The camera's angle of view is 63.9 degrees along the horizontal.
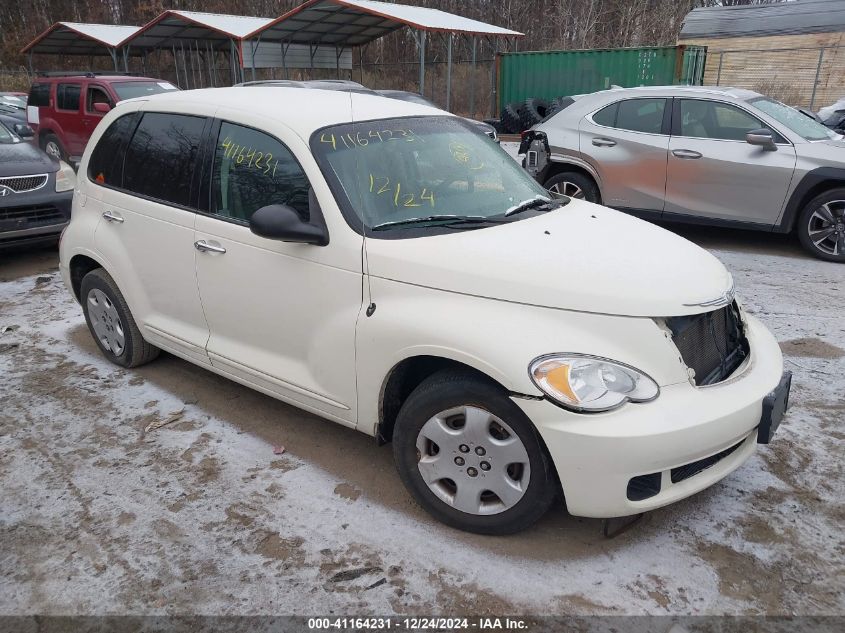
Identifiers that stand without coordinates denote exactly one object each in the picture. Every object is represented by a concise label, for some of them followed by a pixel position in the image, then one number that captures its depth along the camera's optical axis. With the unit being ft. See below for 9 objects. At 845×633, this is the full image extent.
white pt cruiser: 8.54
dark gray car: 23.54
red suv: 45.37
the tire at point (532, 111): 58.90
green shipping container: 64.03
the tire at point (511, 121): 62.54
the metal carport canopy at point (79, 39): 87.10
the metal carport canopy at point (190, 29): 75.97
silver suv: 22.39
